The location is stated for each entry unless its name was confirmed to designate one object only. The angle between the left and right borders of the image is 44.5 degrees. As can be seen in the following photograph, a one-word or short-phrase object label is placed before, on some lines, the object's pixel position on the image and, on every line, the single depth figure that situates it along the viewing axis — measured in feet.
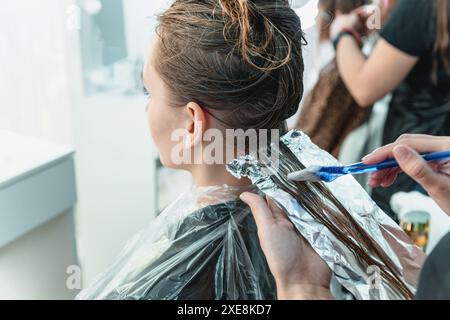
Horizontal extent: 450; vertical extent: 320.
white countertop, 3.30
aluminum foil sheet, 2.41
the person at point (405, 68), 4.81
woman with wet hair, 2.59
